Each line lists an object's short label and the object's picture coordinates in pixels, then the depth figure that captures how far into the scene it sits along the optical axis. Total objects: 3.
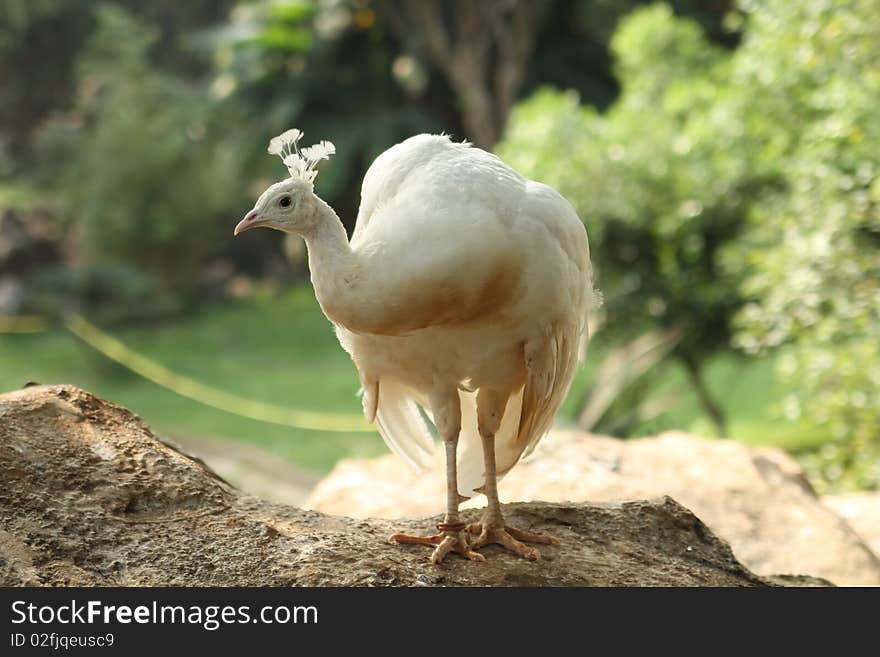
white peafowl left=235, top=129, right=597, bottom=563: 3.22
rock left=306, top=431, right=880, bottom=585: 4.84
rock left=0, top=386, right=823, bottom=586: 3.22
